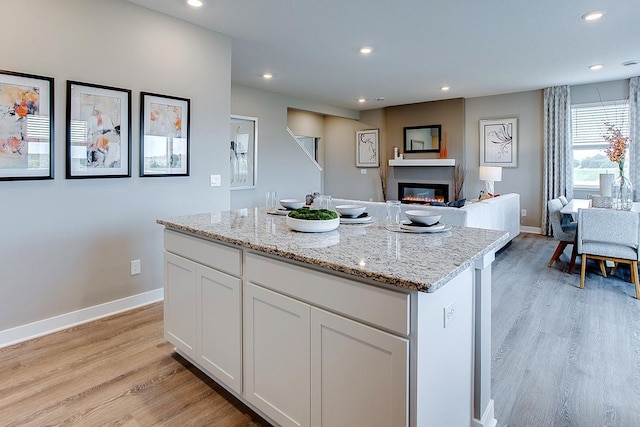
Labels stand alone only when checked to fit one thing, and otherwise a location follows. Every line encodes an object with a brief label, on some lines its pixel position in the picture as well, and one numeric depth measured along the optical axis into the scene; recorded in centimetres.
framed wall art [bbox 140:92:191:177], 312
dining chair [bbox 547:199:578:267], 436
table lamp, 647
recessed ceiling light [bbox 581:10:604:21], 328
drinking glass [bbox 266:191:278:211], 268
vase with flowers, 398
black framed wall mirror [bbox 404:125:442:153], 779
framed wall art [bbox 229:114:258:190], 587
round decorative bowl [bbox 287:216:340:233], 188
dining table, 414
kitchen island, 120
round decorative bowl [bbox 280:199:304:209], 263
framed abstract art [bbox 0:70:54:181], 242
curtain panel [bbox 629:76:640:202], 572
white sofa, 393
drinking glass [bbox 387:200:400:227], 203
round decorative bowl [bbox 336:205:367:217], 226
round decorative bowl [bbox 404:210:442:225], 190
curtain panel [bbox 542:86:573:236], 629
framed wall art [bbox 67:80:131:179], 272
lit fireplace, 783
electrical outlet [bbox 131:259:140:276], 318
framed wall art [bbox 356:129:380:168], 863
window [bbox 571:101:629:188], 598
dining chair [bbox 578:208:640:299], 349
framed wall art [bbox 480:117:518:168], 691
